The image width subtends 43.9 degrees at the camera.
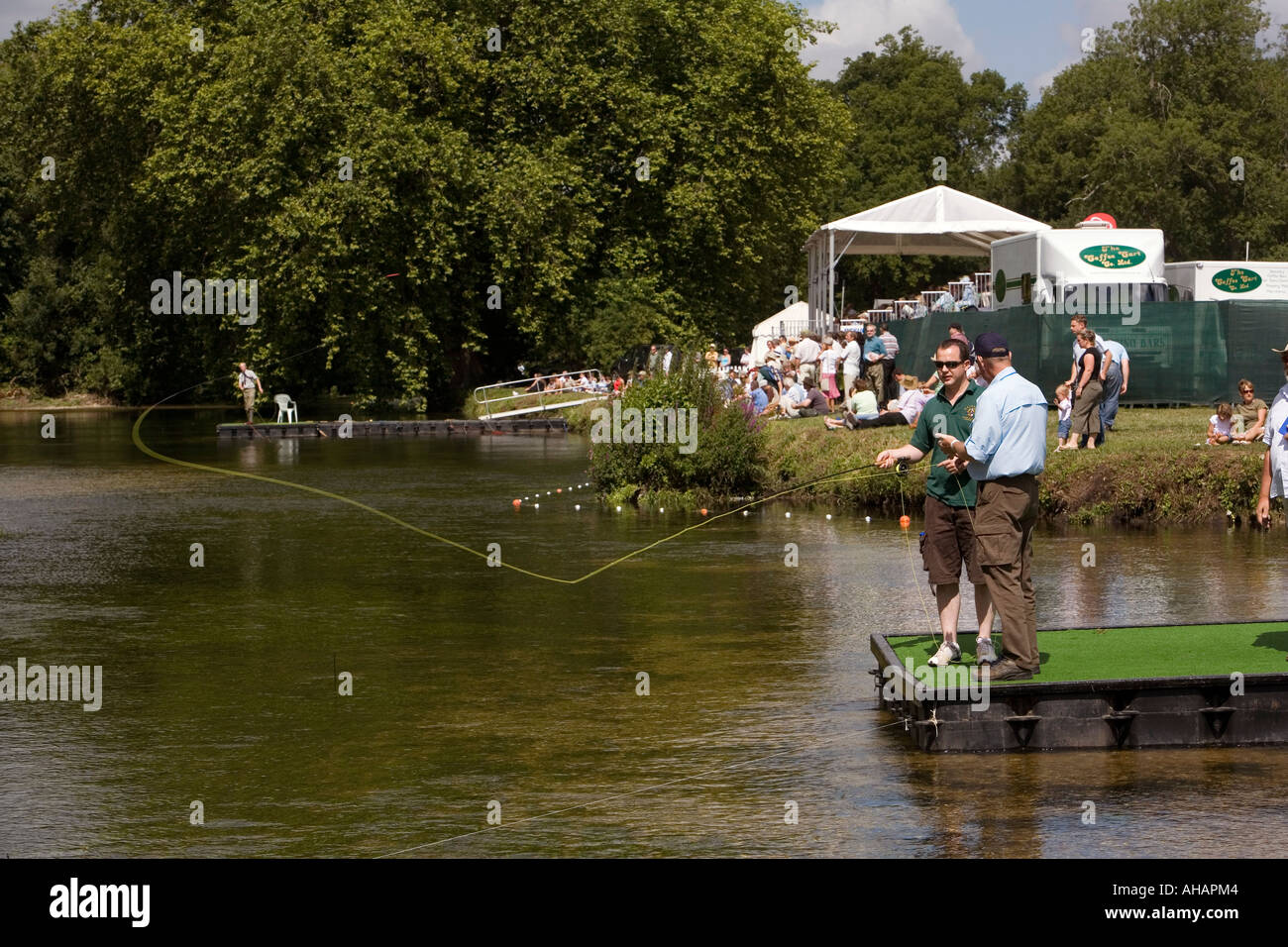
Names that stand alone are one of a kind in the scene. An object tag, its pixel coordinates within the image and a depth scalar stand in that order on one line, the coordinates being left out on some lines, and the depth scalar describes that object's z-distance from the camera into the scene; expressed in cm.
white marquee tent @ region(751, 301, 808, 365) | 5197
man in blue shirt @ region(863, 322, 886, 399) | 2805
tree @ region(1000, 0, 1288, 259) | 7619
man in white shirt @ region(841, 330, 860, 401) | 2916
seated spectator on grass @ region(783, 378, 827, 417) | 2800
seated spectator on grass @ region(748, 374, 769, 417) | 2984
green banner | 2683
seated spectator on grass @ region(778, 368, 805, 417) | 2867
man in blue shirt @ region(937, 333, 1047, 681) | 963
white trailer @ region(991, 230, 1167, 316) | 3047
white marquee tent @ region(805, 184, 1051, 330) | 3734
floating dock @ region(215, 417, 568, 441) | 4238
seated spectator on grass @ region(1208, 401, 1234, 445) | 2150
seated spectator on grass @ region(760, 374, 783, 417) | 2935
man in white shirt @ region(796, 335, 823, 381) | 3159
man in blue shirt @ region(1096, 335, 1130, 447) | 2303
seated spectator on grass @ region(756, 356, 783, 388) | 3272
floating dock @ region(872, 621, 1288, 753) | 916
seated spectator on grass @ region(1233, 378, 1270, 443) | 2098
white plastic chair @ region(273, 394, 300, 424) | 4516
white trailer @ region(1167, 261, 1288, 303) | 3238
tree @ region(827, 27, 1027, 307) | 8681
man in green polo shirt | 1028
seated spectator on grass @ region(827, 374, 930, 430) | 2370
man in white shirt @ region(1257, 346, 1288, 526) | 1072
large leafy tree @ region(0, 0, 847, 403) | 4816
